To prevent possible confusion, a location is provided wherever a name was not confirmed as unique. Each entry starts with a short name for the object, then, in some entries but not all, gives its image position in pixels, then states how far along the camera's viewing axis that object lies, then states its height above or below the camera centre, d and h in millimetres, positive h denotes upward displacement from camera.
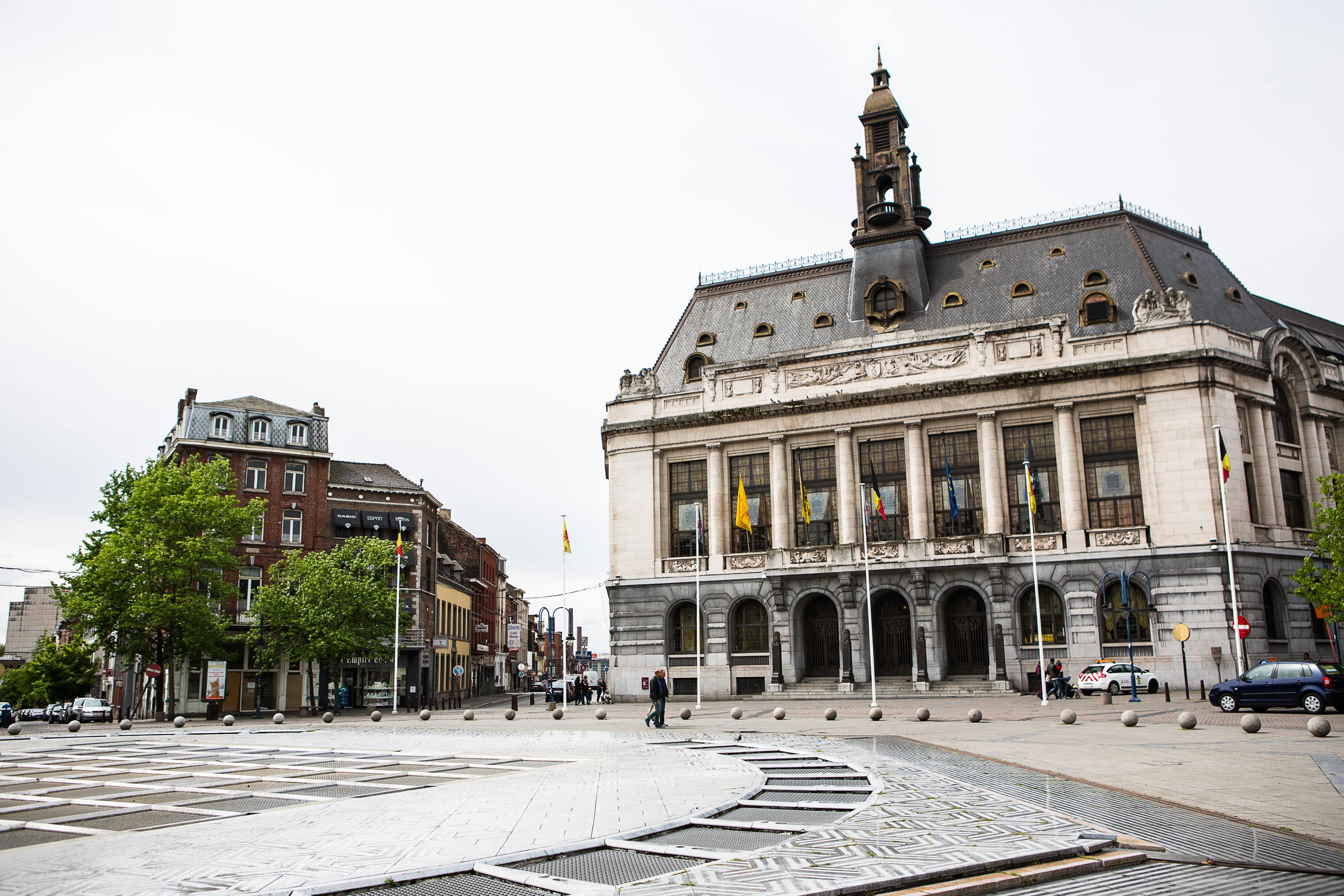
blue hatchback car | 30141 -1856
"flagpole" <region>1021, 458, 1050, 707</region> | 41719 +2090
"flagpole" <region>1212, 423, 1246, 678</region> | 42712 +2319
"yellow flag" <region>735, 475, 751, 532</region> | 51812 +6216
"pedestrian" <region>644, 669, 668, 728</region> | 32312 -1636
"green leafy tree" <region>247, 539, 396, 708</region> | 55969 +2232
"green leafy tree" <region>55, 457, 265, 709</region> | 51375 +4404
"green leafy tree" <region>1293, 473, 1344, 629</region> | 44094 +2702
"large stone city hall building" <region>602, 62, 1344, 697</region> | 49000 +9194
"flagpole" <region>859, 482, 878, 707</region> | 45109 +2134
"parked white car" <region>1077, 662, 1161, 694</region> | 45781 -2147
